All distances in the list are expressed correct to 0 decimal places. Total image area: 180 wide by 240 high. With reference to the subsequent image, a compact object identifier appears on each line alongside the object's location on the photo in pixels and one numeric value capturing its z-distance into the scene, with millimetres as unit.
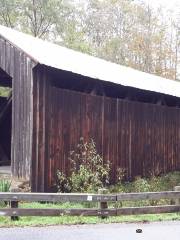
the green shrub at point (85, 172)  14938
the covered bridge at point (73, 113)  14422
